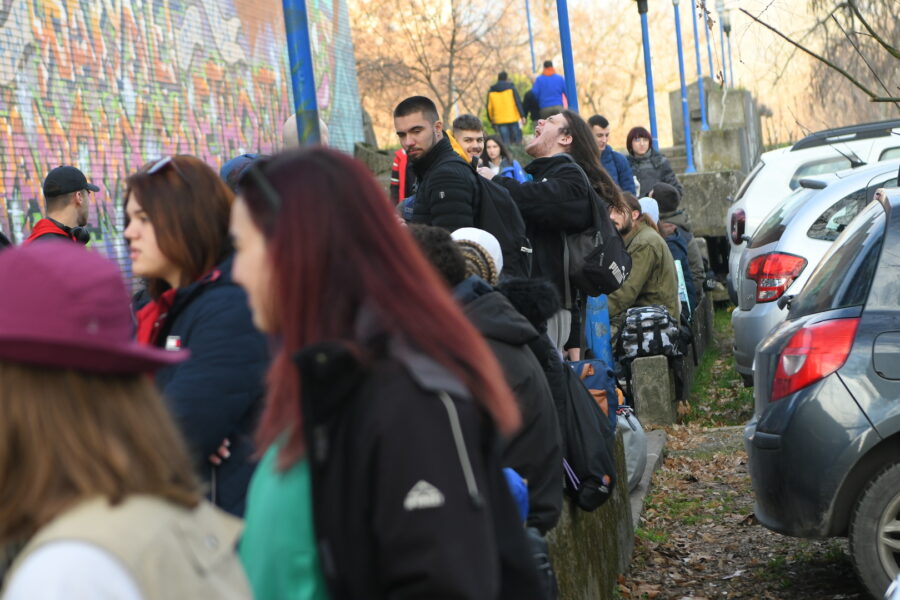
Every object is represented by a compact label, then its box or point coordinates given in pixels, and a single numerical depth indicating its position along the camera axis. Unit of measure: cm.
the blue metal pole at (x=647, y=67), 1792
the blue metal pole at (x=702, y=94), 3371
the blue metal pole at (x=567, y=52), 1234
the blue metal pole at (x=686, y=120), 2816
